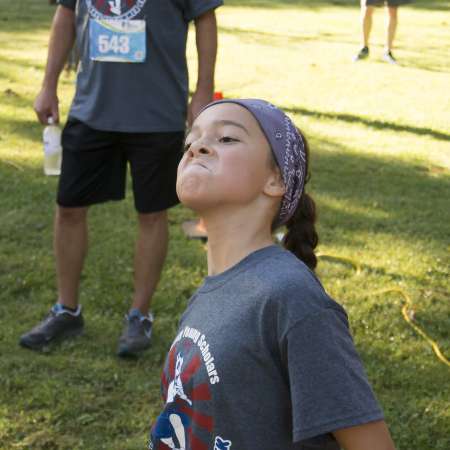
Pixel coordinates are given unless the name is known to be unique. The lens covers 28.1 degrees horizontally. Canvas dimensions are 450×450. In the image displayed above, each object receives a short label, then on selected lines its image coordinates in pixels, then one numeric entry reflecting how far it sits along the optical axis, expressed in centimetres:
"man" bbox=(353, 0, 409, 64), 1066
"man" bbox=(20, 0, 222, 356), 354
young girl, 149
